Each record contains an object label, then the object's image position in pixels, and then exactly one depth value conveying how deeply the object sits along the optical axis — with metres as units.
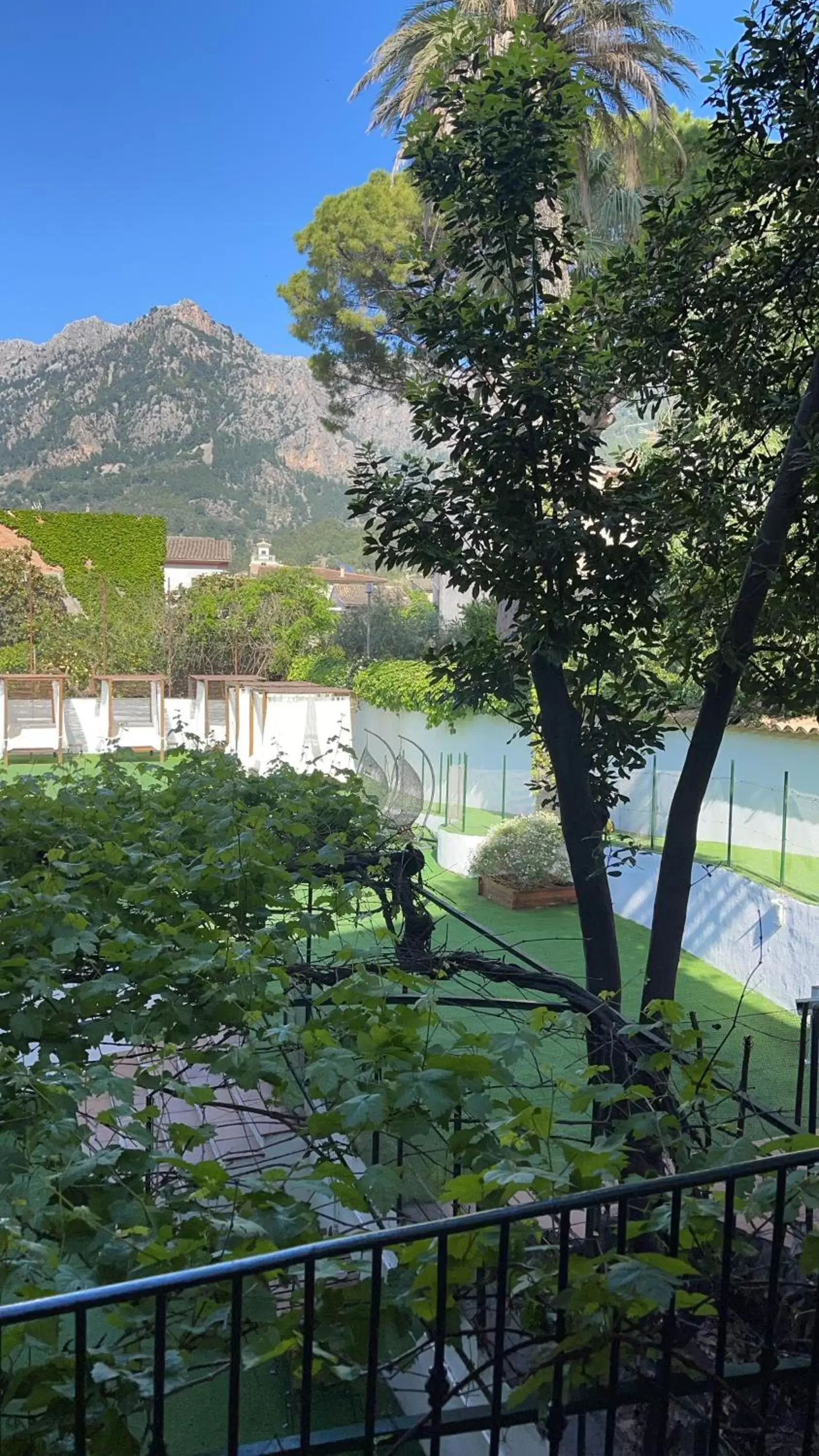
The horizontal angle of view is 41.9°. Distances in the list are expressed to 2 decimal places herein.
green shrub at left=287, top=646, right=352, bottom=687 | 18.14
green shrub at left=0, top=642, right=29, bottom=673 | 20.25
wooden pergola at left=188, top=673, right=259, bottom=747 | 18.06
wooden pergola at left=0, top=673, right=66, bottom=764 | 17.02
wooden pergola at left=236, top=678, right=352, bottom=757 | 15.63
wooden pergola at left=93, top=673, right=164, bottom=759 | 17.44
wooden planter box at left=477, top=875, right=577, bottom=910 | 8.98
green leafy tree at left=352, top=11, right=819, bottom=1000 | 2.95
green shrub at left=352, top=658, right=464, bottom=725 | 13.90
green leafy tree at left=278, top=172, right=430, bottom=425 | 16.06
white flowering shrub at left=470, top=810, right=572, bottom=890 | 9.18
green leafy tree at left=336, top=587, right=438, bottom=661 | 18.81
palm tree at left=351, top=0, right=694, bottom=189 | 11.75
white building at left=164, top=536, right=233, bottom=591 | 43.31
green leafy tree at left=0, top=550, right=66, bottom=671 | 20.47
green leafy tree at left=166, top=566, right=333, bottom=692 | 20.33
